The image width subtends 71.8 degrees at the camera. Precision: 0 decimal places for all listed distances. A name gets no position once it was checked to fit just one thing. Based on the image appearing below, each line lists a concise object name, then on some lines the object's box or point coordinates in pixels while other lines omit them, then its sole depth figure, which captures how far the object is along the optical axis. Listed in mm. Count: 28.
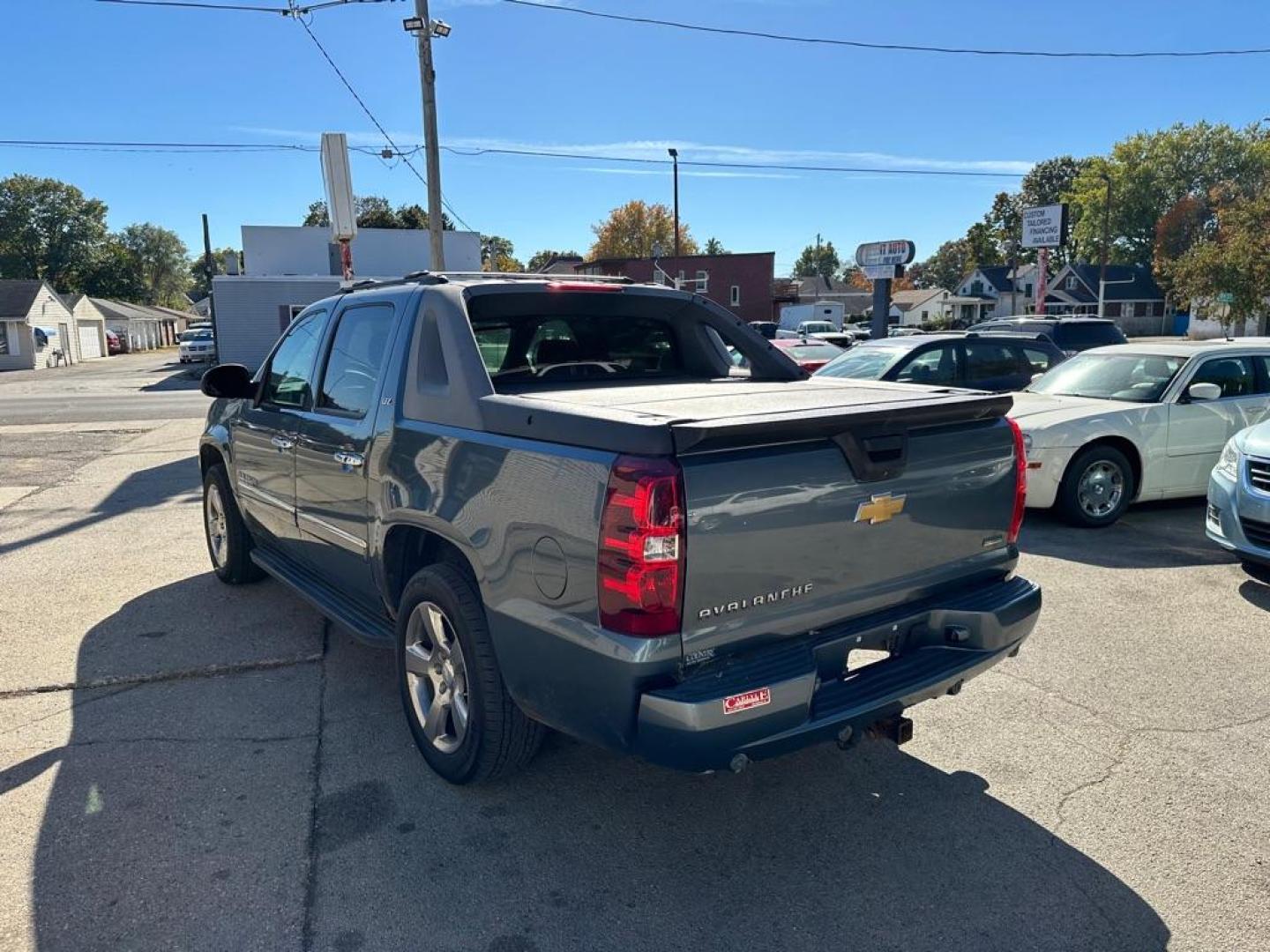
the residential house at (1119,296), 66750
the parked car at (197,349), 40062
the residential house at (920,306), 86088
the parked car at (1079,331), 15656
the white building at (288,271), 34000
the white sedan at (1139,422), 7465
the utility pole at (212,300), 33719
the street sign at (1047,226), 23766
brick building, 50438
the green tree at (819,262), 133750
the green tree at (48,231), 80562
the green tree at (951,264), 112312
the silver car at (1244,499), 5707
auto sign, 18562
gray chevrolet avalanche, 2549
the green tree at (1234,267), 35625
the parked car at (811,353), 16516
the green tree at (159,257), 104062
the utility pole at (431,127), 16469
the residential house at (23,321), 45469
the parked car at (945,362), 9812
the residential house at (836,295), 83306
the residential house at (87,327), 54562
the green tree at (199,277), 120731
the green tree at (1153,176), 71312
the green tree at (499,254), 64125
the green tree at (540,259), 84188
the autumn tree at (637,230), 79000
